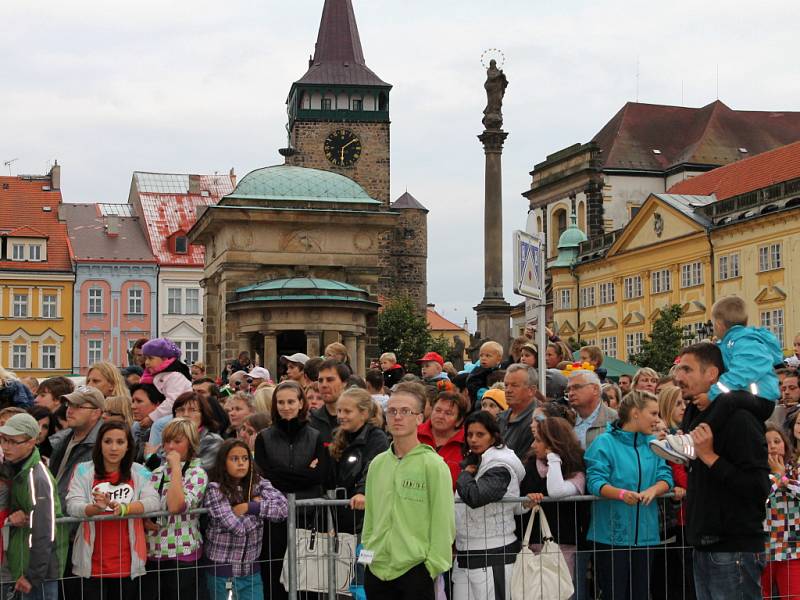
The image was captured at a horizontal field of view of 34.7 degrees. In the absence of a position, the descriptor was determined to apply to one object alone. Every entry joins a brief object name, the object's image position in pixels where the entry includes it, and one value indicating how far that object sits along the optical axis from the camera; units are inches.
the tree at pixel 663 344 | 2100.1
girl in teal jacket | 318.3
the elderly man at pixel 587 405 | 359.9
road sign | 451.2
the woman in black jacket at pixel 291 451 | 342.6
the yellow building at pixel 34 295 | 2561.5
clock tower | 3149.6
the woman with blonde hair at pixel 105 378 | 409.4
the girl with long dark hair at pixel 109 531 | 307.6
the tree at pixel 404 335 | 2807.6
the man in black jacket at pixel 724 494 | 261.4
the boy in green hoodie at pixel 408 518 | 262.8
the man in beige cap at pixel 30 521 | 298.2
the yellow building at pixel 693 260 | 1994.3
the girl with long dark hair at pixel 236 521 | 319.6
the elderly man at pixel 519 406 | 357.7
